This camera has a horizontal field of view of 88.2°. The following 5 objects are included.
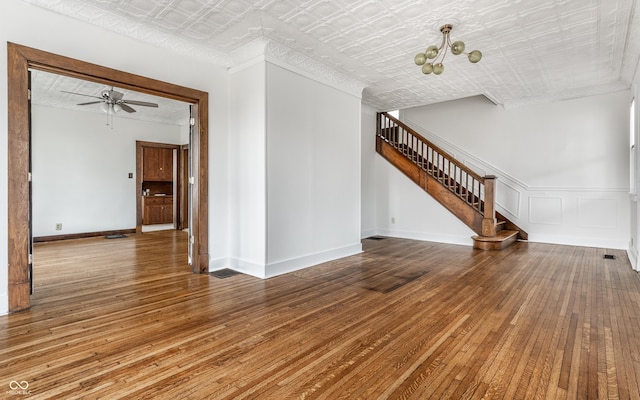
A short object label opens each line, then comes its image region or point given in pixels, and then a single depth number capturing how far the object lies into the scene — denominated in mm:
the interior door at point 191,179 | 4324
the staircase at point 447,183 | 6035
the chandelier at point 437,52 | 3536
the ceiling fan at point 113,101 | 5514
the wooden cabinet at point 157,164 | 8914
